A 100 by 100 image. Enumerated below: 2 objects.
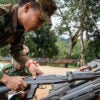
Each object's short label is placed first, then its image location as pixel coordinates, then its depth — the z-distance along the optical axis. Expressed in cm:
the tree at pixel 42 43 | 1606
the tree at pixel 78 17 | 1419
